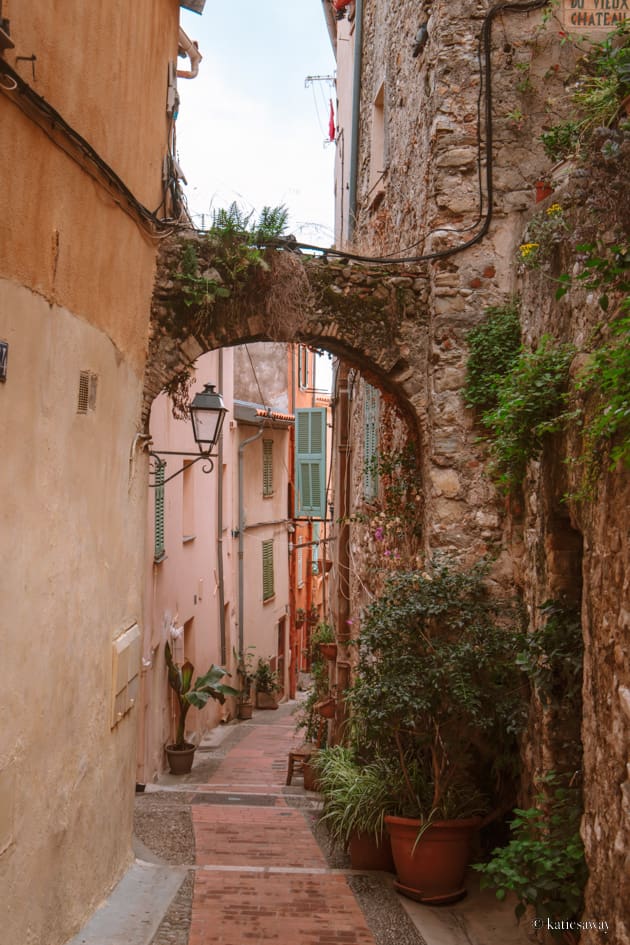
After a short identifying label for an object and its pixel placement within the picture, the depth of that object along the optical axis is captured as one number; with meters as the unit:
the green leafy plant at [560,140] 6.23
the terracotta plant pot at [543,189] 6.17
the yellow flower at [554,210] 5.19
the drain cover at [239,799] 8.80
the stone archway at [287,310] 6.70
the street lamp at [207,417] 7.89
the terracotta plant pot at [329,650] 10.79
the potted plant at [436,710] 5.59
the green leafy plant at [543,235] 5.12
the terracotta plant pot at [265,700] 19.03
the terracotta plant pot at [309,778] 9.57
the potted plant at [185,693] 11.08
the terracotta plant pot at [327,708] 10.02
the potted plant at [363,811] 6.14
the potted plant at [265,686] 18.92
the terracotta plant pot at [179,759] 11.04
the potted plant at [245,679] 17.67
